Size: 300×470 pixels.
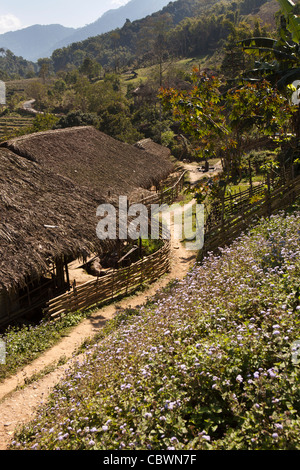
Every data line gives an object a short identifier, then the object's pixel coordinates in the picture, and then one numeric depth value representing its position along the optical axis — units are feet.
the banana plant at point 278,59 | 36.96
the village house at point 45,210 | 30.55
